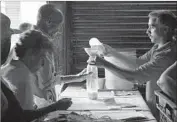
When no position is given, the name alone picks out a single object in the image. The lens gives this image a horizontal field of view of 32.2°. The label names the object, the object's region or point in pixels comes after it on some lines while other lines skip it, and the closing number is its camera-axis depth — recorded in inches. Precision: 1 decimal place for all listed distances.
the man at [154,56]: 64.7
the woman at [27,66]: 63.4
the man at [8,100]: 58.4
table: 67.5
